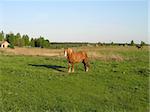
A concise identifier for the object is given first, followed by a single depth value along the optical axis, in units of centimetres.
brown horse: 1177
